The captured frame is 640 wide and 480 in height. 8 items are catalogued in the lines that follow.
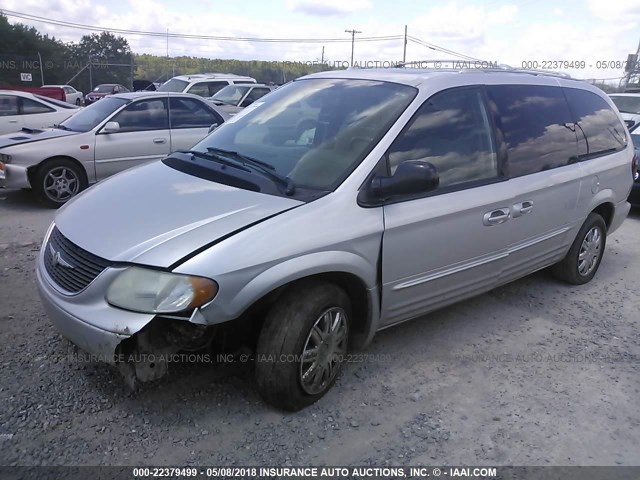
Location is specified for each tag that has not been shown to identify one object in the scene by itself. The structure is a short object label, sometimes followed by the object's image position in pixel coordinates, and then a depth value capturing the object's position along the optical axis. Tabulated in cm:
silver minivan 254
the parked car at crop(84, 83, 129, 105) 2781
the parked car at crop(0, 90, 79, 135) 1010
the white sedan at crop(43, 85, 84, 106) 2579
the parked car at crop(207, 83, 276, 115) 1400
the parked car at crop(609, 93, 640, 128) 1094
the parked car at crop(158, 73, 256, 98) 1472
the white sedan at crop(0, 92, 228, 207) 696
